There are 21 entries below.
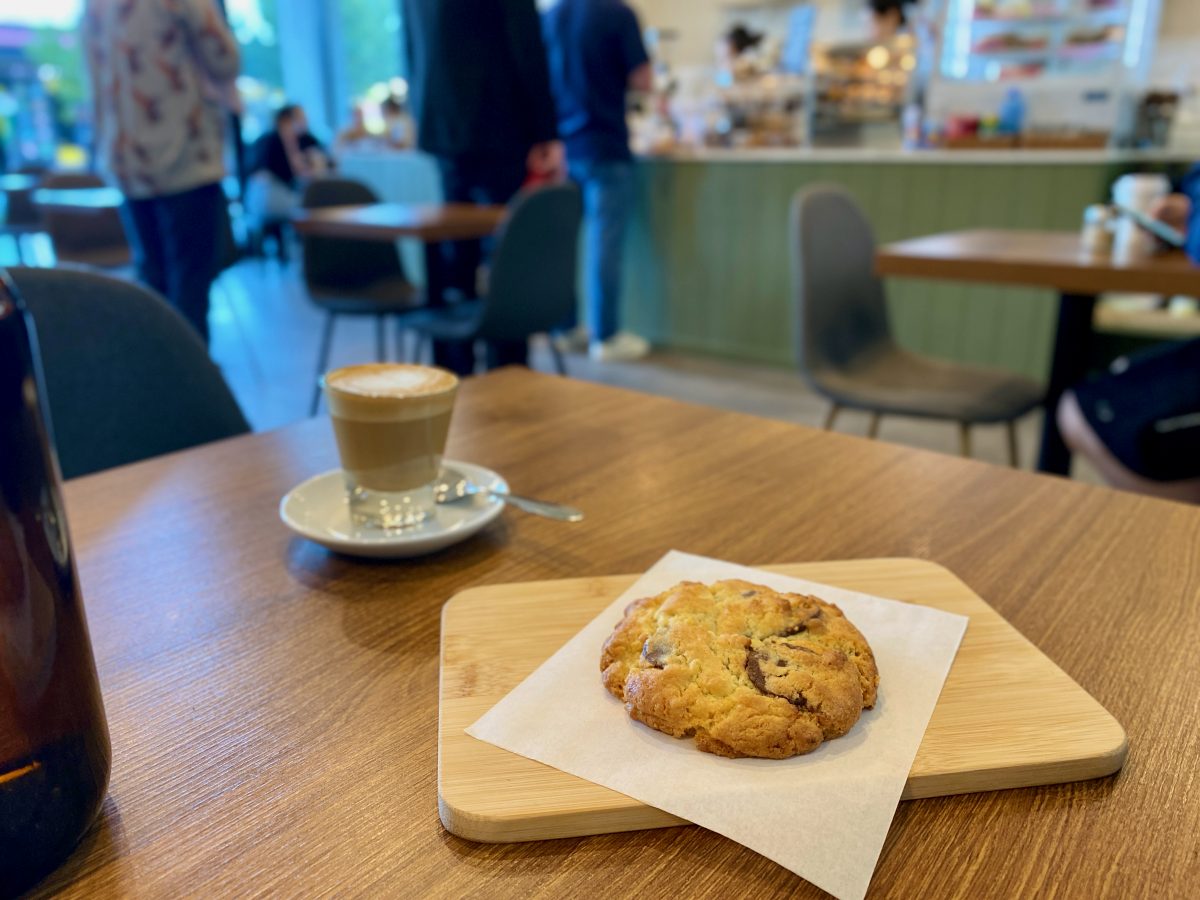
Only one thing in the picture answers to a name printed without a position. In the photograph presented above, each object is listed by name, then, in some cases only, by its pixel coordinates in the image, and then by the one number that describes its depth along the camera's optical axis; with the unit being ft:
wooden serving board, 1.19
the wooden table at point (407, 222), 8.17
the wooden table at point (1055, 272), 4.95
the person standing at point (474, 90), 9.89
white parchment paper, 1.13
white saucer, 1.95
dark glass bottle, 0.99
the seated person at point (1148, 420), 4.84
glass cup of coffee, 1.97
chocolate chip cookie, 1.27
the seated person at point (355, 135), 20.80
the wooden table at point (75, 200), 12.17
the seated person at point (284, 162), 21.20
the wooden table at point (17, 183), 15.63
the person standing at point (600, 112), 12.65
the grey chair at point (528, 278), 8.42
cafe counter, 11.18
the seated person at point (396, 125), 19.27
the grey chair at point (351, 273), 10.40
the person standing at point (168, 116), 8.39
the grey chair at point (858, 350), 6.16
